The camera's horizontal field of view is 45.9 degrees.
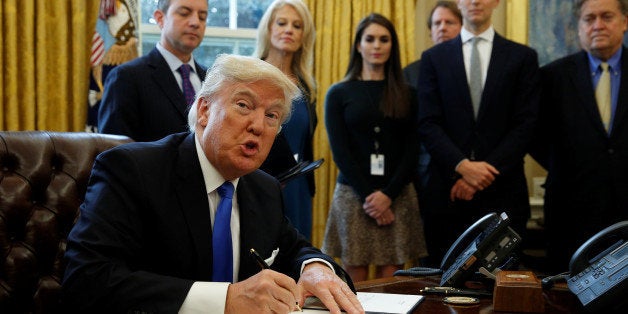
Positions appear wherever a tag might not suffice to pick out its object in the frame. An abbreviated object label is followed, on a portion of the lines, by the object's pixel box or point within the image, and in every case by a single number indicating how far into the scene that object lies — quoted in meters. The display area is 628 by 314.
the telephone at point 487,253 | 2.08
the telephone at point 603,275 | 1.75
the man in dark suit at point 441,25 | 4.76
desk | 1.85
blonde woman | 3.98
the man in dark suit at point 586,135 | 3.67
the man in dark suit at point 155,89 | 3.28
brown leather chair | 2.01
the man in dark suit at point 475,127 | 3.68
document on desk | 1.80
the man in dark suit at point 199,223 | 1.67
